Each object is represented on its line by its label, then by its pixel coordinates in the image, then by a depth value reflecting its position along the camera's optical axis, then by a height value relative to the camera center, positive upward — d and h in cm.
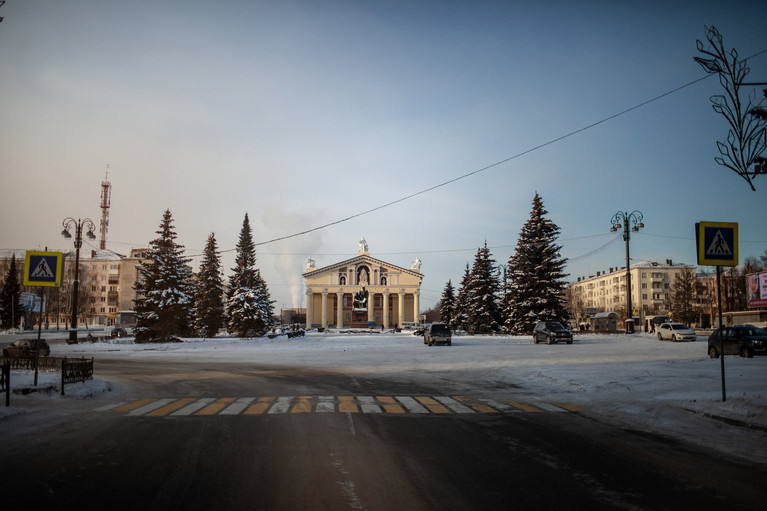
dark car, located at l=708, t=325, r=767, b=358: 2308 -200
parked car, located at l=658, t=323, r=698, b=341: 3859 -264
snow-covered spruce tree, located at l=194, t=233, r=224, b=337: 6519 +47
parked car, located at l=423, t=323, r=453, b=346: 4310 -308
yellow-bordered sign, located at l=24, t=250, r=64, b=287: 1407 +87
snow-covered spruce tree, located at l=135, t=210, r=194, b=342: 4806 +54
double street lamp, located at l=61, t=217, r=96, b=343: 3784 +488
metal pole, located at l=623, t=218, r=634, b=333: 4503 +544
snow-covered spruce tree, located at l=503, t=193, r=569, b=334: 5381 +224
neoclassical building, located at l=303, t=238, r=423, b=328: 11206 +251
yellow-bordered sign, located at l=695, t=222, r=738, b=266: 1088 +118
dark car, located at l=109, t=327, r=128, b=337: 6346 -429
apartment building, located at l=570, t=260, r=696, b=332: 12388 +286
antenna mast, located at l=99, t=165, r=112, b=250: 14975 +2630
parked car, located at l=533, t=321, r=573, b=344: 4000 -280
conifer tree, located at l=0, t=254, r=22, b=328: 7781 -46
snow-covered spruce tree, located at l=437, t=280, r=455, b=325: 9450 -28
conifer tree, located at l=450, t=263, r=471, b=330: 7921 -176
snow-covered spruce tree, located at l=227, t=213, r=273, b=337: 6197 +56
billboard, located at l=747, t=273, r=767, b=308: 6134 +112
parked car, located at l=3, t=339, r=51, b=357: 2779 -272
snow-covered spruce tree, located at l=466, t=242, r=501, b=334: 6544 +13
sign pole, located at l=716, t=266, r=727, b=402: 1036 -162
